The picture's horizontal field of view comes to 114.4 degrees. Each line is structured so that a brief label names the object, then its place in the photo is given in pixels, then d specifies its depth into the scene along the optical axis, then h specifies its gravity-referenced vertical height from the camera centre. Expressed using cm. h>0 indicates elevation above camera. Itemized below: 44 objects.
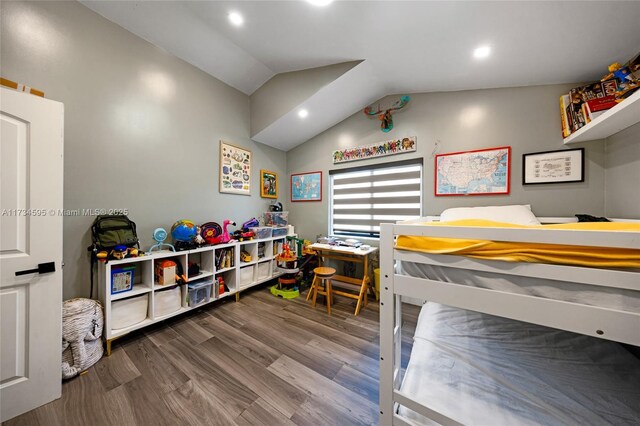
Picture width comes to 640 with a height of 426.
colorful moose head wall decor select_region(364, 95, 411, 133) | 270 +139
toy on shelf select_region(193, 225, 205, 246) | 229 -30
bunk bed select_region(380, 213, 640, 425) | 63 -77
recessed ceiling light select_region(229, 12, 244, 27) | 185 +178
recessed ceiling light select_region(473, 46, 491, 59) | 172 +139
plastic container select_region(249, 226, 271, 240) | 296 -29
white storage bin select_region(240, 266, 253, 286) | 275 -86
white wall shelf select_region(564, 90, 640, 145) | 130 +69
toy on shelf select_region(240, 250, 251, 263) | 282 -62
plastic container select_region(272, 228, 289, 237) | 325 -32
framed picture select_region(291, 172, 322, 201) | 346 +45
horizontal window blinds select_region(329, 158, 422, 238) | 280 +25
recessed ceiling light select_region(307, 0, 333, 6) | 155 +160
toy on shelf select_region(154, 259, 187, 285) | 202 -62
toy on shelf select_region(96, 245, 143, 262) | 168 -36
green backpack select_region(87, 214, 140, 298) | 175 -20
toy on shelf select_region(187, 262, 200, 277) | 228 -65
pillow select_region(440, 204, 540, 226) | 191 +0
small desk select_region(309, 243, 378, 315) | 244 -61
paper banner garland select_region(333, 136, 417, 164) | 270 +90
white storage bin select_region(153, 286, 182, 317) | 197 -88
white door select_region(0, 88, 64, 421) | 120 -24
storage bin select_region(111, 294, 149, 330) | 175 -89
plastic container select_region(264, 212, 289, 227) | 343 -11
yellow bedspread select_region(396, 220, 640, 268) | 61 -12
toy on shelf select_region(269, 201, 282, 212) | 350 +9
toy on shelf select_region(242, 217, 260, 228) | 303 -17
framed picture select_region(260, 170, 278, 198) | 339 +48
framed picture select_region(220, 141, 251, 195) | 284 +62
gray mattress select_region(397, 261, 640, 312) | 61 -25
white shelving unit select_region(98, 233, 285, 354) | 171 -70
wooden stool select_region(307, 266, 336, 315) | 237 -82
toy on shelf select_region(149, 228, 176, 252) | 209 -25
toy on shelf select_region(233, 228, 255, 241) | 276 -31
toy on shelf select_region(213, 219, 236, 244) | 248 -30
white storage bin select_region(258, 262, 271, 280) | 301 -86
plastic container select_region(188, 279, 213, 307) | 221 -89
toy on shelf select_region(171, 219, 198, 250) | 221 -25
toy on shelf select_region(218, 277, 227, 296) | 246 -91
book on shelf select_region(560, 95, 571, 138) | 189 +92
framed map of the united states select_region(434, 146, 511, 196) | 219 +47
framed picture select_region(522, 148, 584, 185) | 192 +46
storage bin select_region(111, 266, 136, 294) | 175 -59
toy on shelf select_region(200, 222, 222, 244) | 242 -24
